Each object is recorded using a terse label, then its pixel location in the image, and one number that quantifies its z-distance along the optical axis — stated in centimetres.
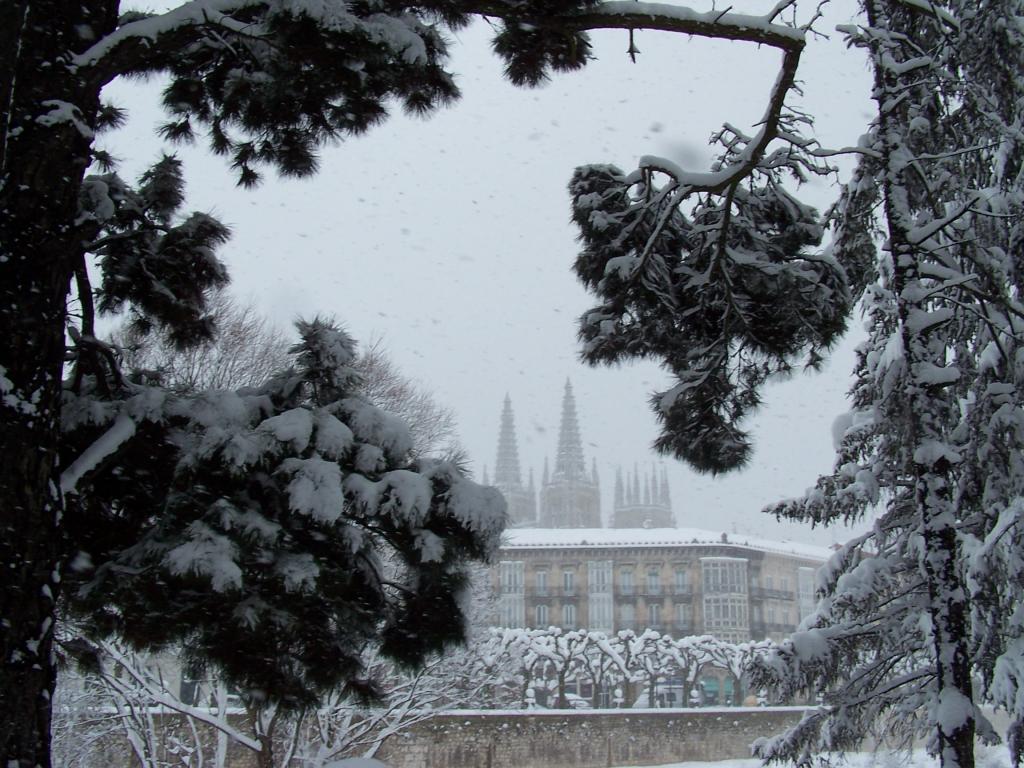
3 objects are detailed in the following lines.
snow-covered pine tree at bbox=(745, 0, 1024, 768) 654
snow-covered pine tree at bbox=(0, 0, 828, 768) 287
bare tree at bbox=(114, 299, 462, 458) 1354
